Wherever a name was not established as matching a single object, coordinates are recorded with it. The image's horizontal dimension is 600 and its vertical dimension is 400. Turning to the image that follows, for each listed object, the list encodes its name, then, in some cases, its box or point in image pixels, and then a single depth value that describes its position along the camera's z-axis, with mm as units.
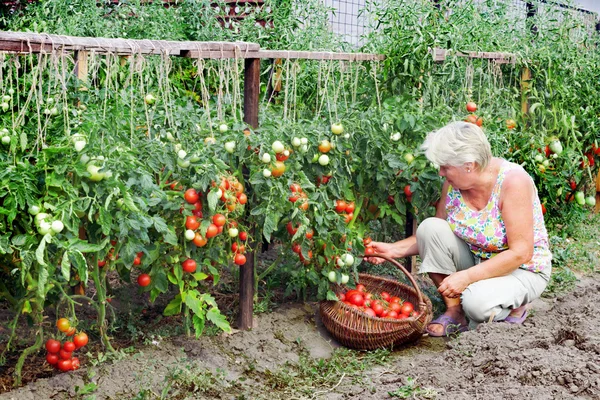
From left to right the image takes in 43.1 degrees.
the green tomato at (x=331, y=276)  3578
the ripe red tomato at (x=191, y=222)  3010
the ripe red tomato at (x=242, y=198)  3152
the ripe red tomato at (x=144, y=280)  3105
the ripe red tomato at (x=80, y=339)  2984
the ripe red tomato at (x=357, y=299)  3703
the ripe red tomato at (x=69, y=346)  2955
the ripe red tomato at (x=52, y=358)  2965
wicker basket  3527
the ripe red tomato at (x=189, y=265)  3127
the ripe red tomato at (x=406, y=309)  3738
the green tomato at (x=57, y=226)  2539
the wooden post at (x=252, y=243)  3502
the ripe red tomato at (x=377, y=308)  3672
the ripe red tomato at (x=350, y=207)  3792
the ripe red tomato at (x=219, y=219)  3041
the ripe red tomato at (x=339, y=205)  3677
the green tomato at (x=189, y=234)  3002
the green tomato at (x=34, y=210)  2555
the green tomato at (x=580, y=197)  5639
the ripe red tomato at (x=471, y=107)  4633
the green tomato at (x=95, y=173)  2617
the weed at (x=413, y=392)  2920
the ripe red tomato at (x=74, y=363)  3020
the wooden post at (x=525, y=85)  5785
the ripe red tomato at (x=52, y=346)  2951
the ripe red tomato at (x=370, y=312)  3643
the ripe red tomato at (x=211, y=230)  3049
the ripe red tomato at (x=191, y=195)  2973
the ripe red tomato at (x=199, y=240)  3040
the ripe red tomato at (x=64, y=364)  2977
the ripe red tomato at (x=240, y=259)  3293
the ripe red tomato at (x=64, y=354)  2969
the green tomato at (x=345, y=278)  3605
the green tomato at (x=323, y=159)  3479
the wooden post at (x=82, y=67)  3807
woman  3504
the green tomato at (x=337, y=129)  3516
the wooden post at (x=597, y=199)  6521
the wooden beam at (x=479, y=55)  4496
